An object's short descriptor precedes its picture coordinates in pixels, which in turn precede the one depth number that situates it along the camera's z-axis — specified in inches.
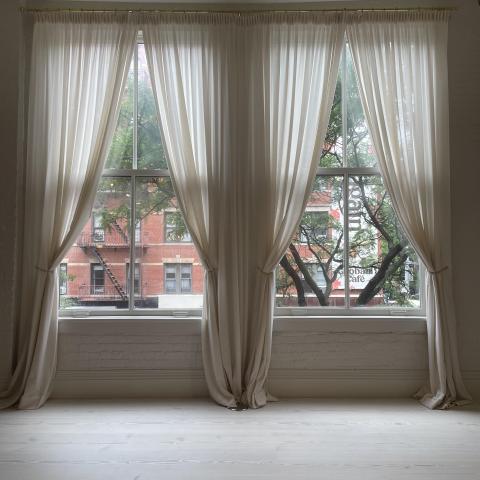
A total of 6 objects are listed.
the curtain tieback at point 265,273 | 164.9
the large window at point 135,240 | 173.6
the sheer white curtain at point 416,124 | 165.0
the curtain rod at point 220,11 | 168.7
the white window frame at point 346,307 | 173.0
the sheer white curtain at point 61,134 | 164.9
